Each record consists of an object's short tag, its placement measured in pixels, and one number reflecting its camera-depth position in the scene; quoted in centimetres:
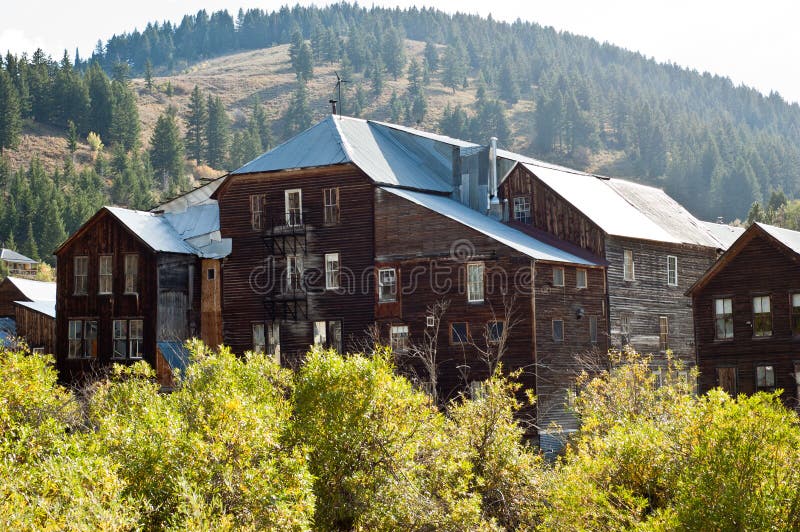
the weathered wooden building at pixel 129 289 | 5850
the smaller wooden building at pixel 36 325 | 6856
